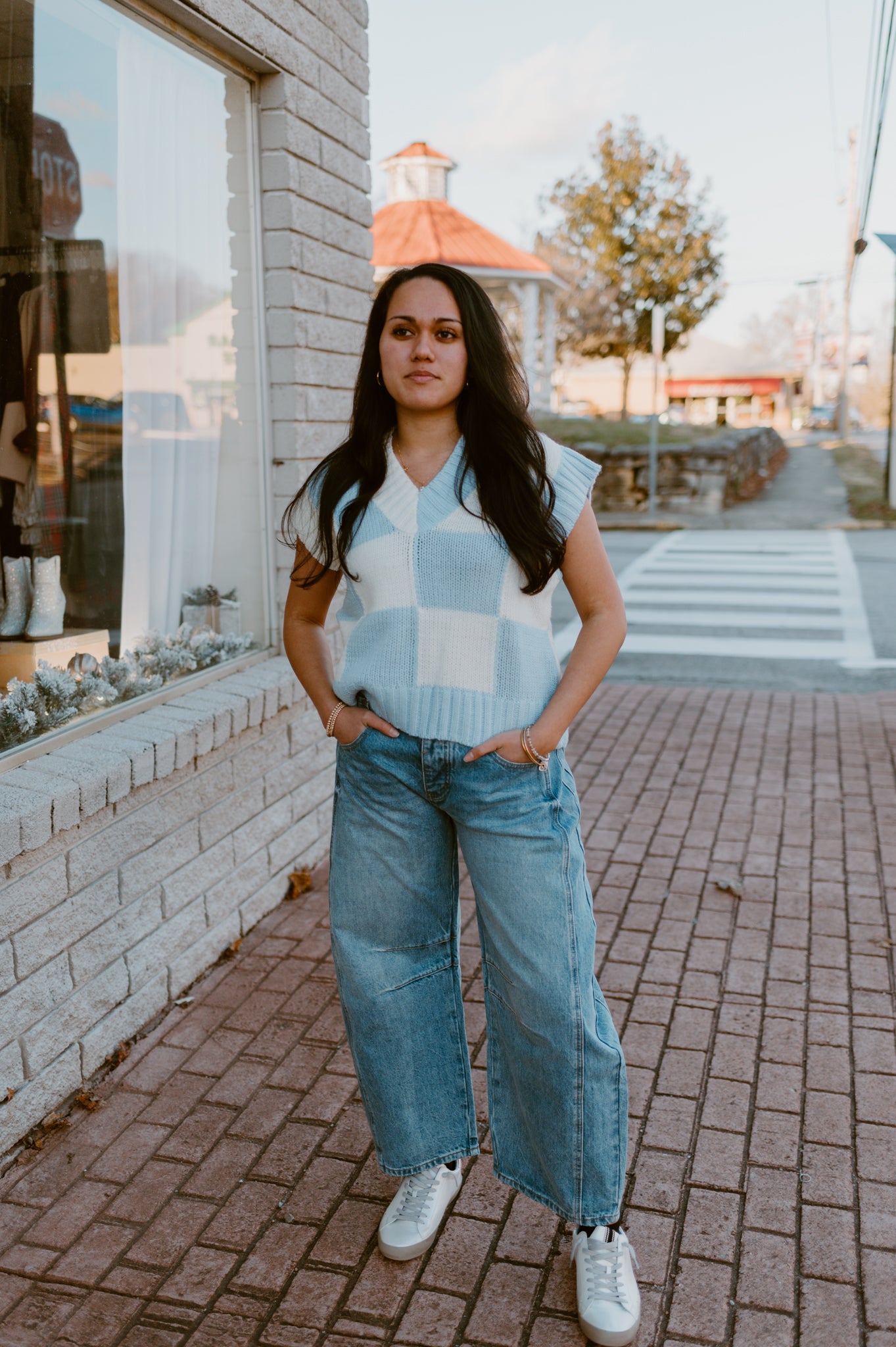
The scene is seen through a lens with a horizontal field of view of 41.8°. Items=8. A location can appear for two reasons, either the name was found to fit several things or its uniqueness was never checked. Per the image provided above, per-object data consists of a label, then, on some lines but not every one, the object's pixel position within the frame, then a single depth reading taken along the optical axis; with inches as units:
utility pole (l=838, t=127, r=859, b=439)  1577.3
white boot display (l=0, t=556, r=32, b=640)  128.6
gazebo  798.5
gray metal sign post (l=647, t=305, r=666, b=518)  614.5
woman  84.0
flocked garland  122.2
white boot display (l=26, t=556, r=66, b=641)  131.4
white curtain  141.6
